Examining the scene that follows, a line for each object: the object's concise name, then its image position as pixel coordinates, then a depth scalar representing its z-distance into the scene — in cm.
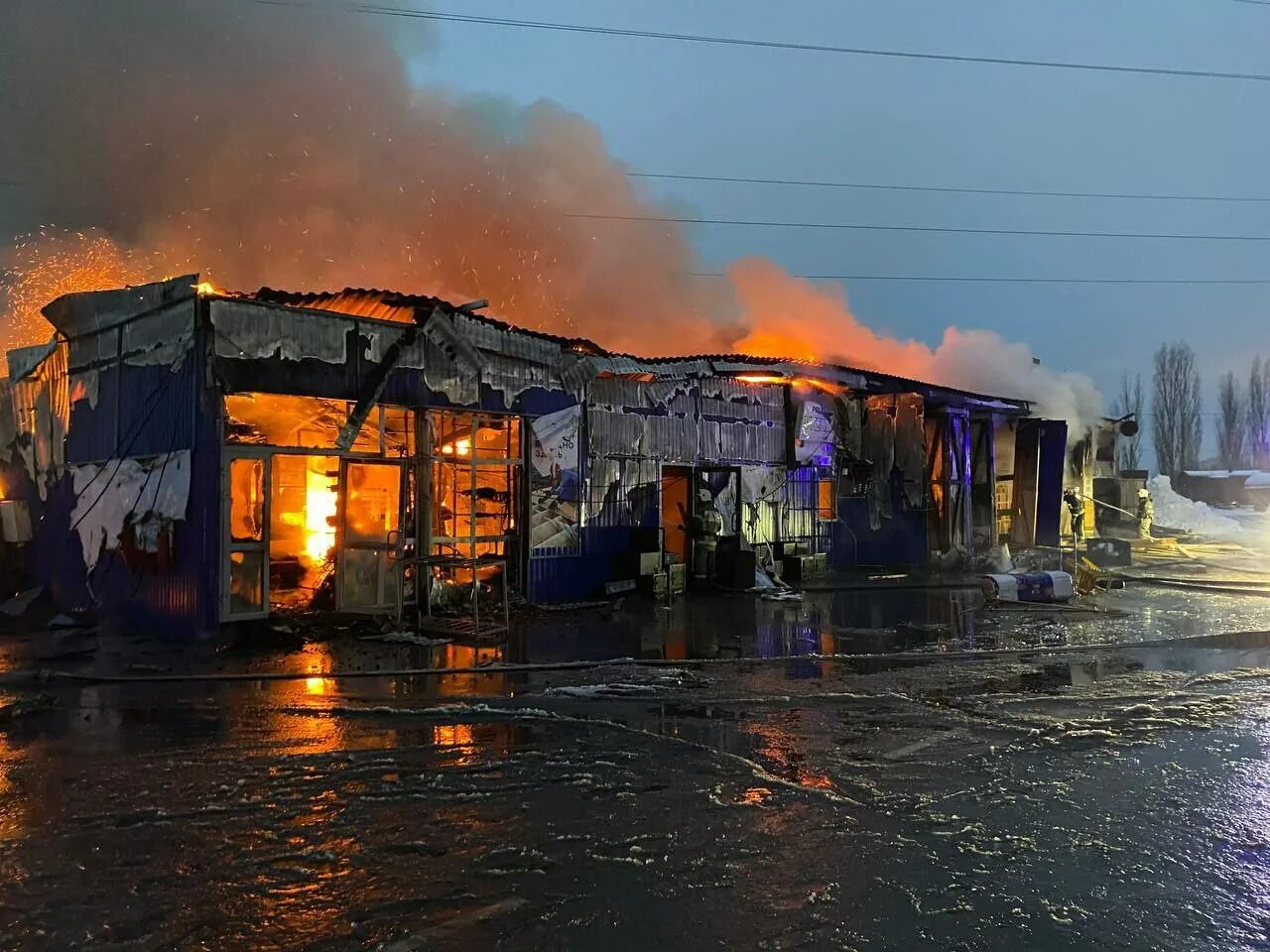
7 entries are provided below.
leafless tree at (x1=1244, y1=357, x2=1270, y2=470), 6406
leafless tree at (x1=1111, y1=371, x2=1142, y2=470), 6231
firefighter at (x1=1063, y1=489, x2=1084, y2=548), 1913
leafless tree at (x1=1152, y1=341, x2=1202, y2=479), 6150
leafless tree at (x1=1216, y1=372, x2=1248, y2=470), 6494
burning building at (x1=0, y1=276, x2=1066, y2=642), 1068
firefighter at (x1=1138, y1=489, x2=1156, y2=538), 2772
